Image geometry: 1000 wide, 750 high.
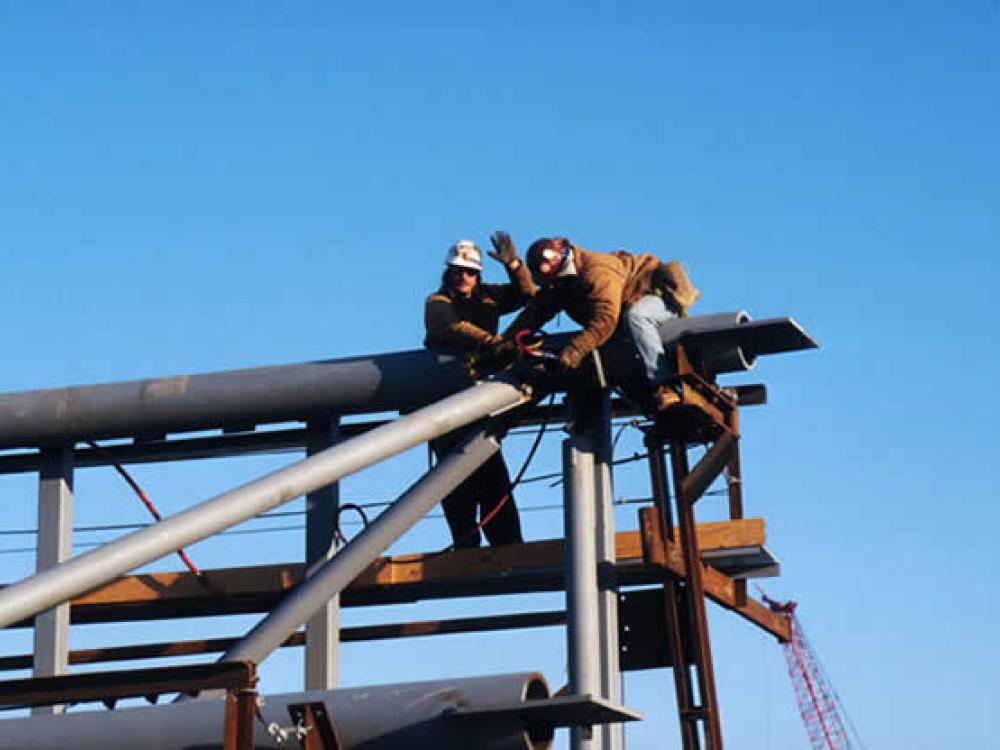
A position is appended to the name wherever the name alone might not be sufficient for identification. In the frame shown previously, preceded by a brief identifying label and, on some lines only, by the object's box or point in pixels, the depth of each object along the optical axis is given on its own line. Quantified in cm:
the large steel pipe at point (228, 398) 1731
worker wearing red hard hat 1608
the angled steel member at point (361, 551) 1512
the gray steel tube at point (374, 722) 1143
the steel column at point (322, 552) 1712
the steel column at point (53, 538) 1759
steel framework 1582
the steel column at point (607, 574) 1611
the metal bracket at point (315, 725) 1070
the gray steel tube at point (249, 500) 1240
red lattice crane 10194
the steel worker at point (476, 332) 1694
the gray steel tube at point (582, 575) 1593
